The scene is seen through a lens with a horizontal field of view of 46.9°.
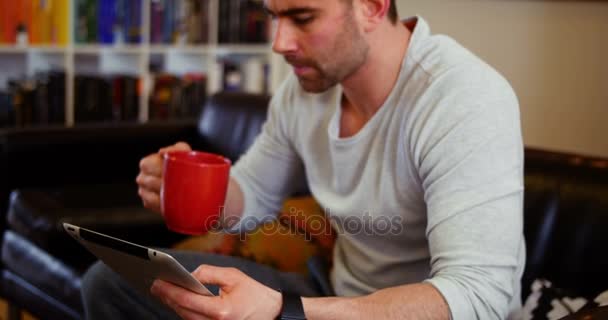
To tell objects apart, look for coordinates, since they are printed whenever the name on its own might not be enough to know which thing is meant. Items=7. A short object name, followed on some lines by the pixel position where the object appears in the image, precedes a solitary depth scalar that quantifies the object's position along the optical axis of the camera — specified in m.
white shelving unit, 3.45
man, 0.91
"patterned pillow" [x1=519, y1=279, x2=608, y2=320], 1.15
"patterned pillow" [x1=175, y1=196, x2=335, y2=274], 1.58
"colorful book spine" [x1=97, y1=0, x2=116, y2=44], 3.44
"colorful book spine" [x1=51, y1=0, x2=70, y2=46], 3.37
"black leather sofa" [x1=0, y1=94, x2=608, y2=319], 1.28
